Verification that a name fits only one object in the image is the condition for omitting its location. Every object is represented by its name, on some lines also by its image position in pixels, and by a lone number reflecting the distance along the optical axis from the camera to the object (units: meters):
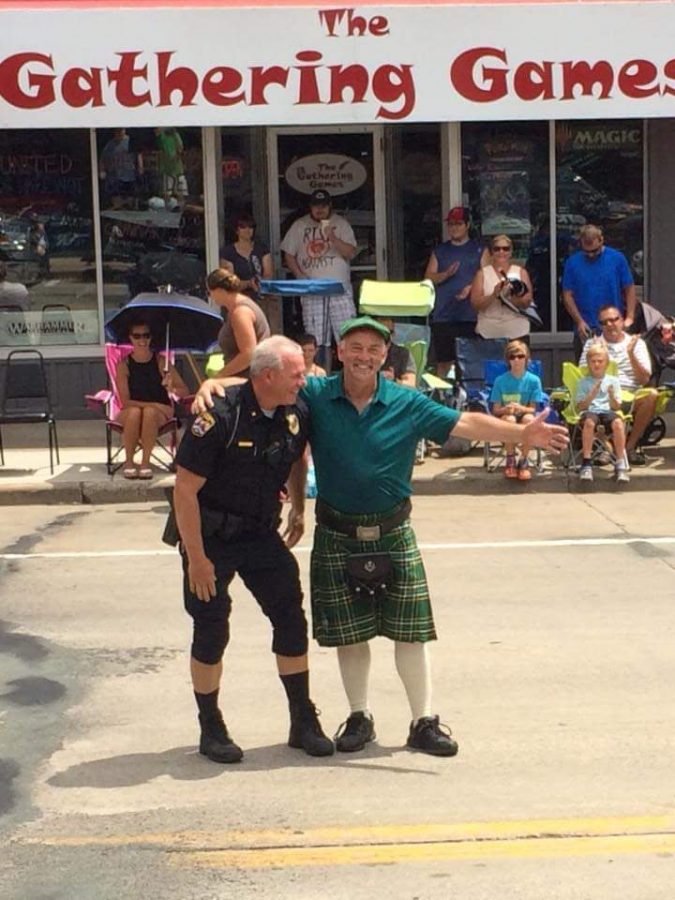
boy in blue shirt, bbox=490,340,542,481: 12.55
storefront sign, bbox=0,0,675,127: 13.70
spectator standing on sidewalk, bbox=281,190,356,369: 15.16
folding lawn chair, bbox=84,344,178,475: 12.64
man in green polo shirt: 6.12
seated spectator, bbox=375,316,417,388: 12.37
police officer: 6.01
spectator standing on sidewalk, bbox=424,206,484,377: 14.62
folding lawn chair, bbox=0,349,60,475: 12.94
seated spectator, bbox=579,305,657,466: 12.92
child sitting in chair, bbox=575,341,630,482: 12.34
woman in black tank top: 12.53
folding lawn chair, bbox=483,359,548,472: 12.67
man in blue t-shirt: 14.32
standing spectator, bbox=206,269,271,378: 9.90
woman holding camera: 13.98
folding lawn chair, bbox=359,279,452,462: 13.07
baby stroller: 13.46
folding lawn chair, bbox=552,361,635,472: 12.57
